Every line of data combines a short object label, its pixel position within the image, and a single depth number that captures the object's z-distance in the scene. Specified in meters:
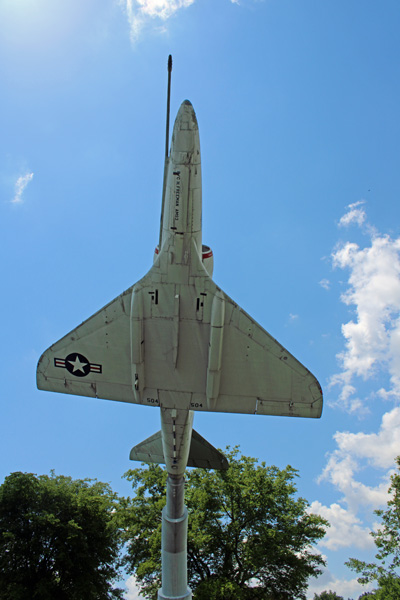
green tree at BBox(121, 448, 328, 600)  25.52
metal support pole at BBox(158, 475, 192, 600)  16.62
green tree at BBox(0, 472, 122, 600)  24.70
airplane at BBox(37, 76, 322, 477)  14.13
